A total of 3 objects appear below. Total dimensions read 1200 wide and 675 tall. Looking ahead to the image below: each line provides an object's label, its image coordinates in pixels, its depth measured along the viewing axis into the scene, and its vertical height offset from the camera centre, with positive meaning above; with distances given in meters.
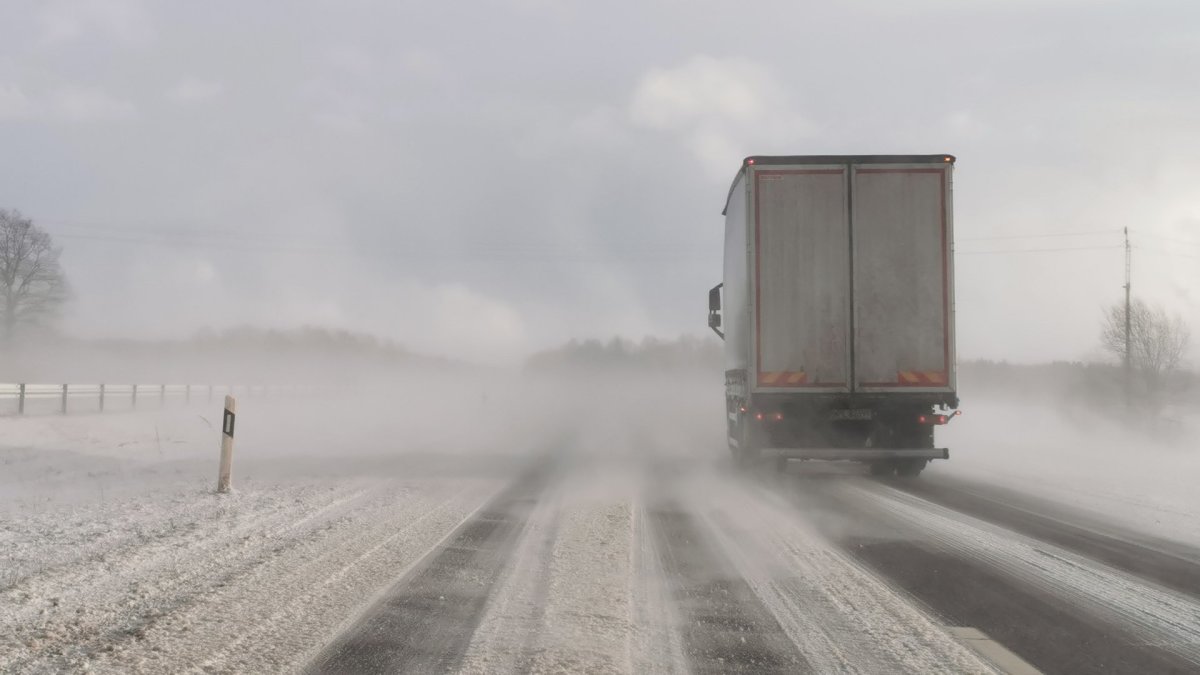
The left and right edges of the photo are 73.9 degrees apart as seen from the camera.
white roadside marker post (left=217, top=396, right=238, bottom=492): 9.96 -0.91
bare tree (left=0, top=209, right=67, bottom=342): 47.62 +6.23
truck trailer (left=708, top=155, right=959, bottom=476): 11.26 +1.43
